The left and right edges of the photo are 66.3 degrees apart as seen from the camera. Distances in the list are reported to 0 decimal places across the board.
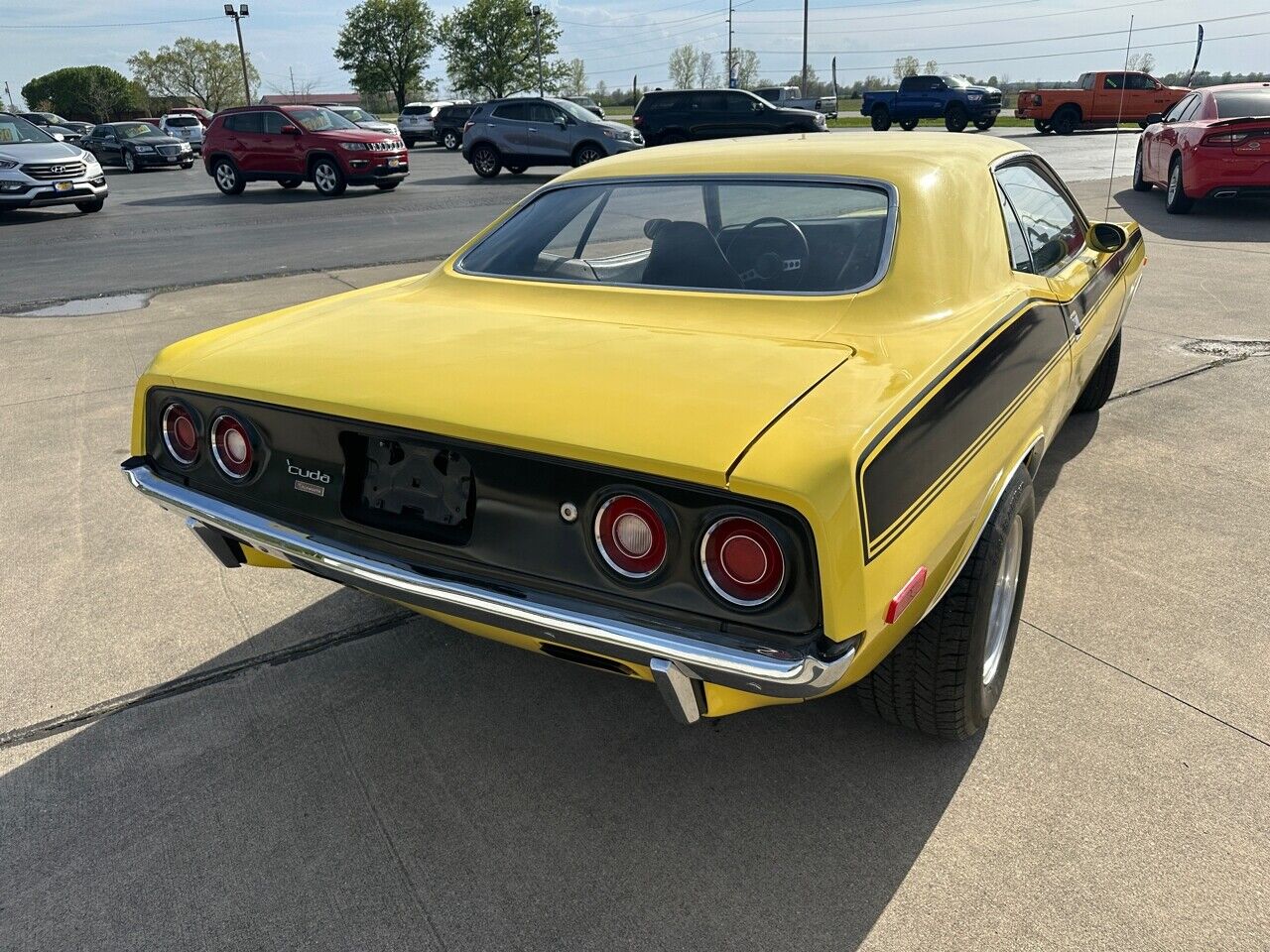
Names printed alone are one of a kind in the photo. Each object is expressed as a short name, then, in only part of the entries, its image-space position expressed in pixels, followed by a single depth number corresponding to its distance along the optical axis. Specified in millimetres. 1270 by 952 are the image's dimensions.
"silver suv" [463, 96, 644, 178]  19172
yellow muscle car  1789
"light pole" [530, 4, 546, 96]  63562
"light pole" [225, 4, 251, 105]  47406
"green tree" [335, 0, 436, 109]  64812
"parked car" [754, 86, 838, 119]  36156
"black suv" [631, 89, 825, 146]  21344
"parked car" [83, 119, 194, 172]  27344
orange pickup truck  28328
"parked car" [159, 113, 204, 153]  36438
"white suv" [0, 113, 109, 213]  14398
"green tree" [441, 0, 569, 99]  63562
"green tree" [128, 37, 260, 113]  83938
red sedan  10500
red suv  17047
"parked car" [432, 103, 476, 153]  33469
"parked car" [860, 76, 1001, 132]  29328
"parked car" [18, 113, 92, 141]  33234
